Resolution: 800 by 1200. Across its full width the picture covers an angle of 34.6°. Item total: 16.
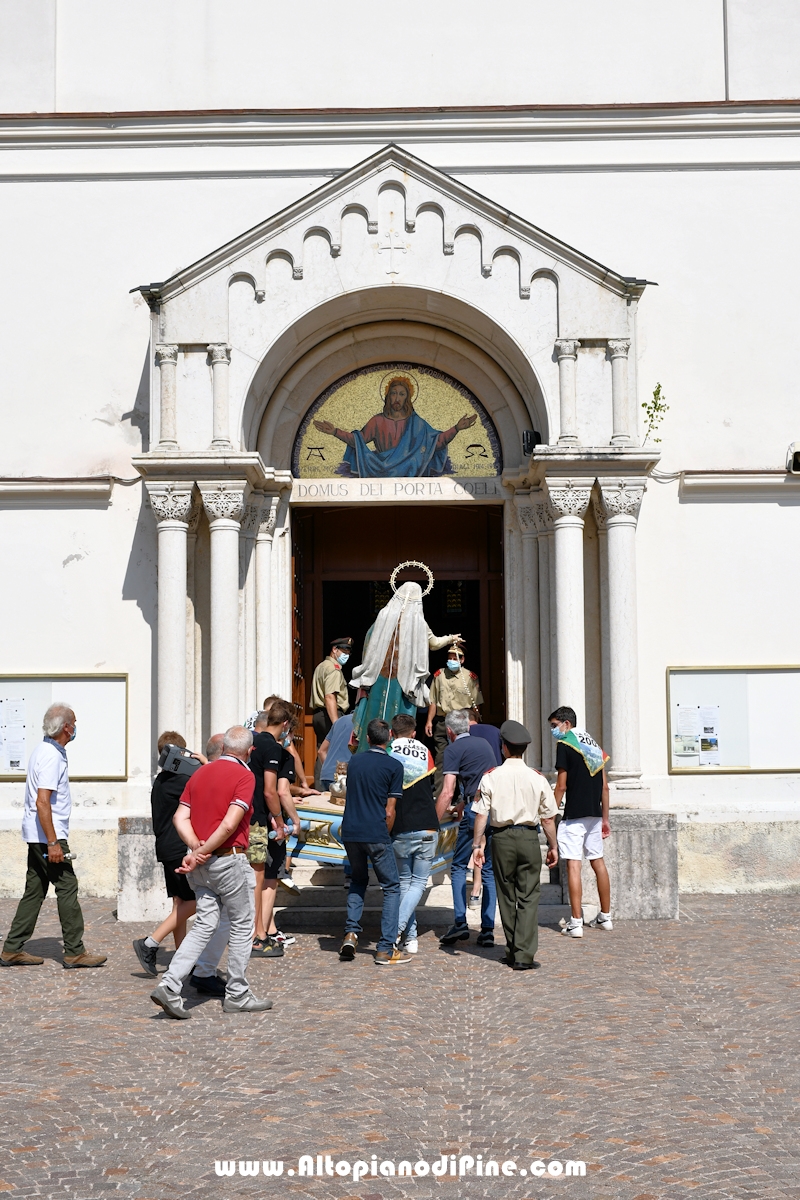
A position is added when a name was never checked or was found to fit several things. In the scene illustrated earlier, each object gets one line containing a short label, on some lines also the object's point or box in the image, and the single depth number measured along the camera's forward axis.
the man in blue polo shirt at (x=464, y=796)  9.95
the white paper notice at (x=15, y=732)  12.85
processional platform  10.20
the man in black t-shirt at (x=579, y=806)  10.33
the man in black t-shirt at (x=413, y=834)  9.45
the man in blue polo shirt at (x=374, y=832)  9.23
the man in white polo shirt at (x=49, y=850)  9.23
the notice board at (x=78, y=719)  12.84
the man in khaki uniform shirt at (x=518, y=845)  9.02
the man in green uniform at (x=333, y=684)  12.88
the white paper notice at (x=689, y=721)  12.81
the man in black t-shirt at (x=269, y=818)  9.39
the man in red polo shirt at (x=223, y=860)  7.72
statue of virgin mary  11.54
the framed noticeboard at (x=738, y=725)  12.77
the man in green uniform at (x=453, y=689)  12.61
